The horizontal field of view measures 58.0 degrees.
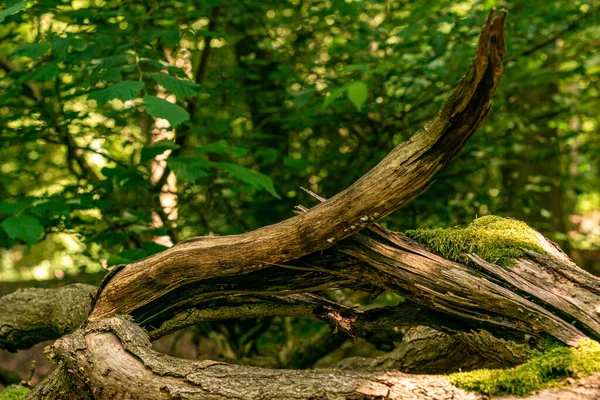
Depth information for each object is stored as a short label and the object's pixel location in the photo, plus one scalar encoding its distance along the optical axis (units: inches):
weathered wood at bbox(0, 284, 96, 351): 131.6
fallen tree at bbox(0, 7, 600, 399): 84.0
